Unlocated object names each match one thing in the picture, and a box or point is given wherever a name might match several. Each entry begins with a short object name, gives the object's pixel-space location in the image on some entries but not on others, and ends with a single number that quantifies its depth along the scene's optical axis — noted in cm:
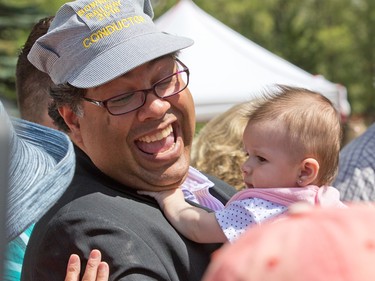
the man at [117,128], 239
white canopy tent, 786
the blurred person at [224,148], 405
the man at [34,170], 185
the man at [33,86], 344
